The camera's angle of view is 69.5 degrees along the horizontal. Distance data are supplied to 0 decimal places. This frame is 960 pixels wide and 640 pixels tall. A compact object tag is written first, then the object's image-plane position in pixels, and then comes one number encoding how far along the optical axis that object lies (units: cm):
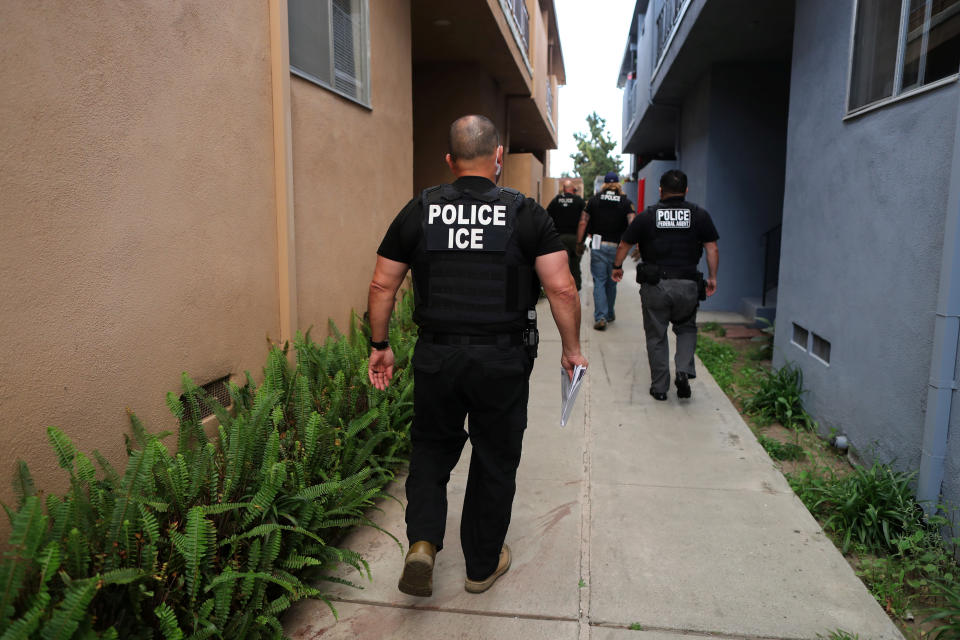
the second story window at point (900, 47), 364
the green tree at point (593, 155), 5409
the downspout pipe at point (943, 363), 323
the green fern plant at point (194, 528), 198
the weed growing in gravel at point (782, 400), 544
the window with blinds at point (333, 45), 480
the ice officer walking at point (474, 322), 274
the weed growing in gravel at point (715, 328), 878
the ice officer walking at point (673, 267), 555
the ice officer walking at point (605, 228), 841
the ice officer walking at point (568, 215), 971
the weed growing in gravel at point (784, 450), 474
